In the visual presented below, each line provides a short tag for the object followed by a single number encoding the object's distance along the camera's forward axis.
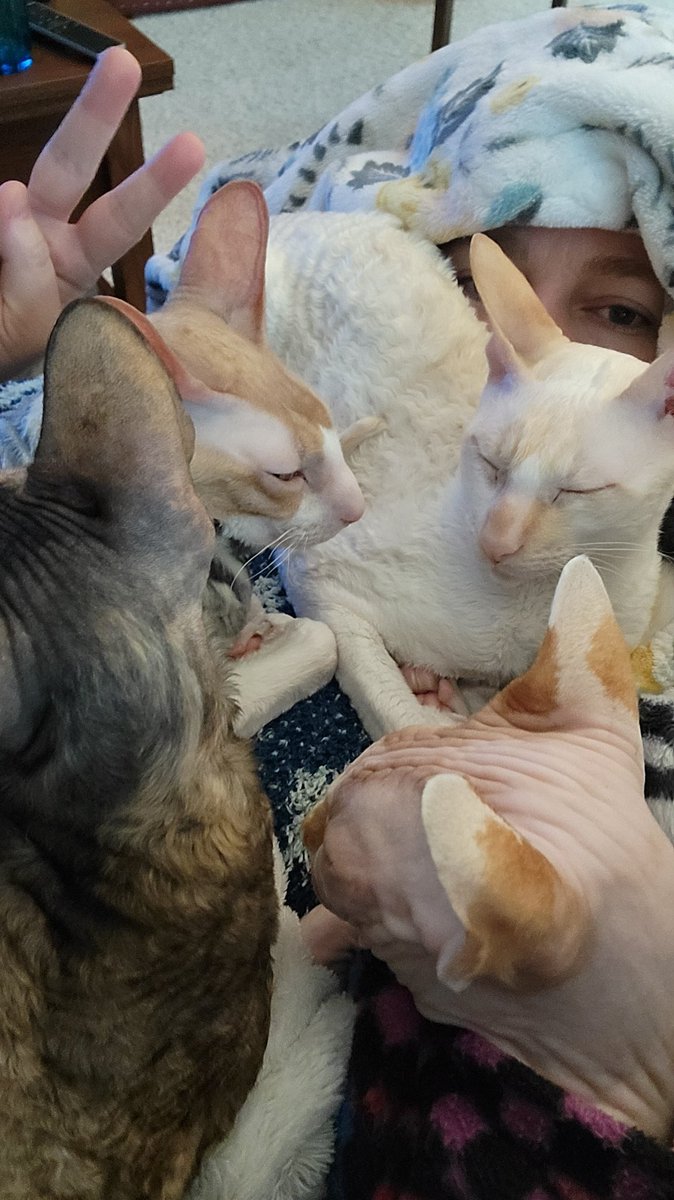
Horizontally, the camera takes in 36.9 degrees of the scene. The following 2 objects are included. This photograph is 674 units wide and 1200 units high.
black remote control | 1.28
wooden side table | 1.23
